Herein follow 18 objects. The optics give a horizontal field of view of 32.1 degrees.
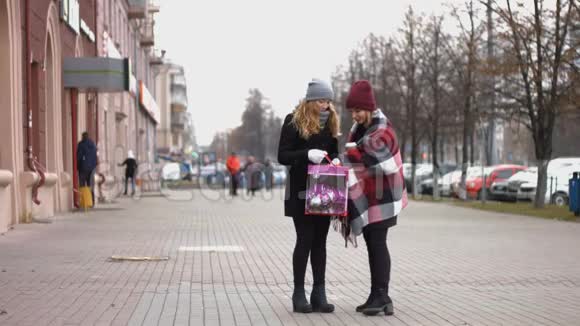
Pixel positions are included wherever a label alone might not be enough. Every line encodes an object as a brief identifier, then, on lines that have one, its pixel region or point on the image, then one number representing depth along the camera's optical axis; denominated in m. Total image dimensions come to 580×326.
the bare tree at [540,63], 24.66
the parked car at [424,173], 45.78
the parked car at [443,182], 42.91
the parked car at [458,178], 38.60
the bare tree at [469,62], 29.12
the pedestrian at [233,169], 39.00
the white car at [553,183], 30.75
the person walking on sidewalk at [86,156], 22.91
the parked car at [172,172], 65.36
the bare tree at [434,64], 39.25
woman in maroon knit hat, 7.57
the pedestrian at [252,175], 40.88
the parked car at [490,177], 37.44
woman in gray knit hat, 7.61
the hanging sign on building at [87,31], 27.12
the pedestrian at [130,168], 37.44
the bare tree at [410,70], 40.59
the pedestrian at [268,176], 50.66
